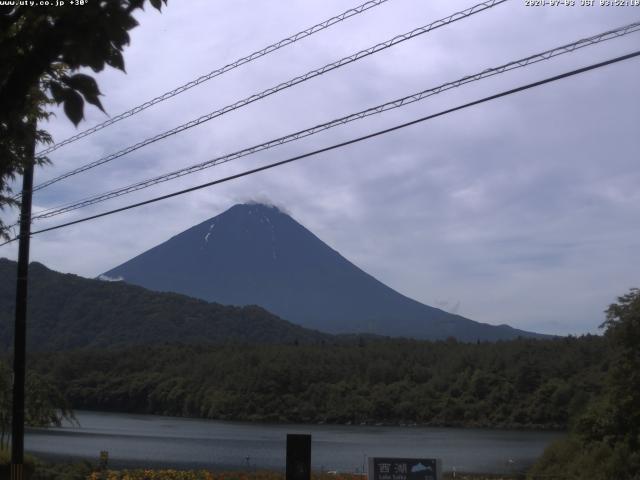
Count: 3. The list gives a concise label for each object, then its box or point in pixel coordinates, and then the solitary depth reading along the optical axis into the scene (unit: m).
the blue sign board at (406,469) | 11.57
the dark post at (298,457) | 11.11
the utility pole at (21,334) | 16.34
